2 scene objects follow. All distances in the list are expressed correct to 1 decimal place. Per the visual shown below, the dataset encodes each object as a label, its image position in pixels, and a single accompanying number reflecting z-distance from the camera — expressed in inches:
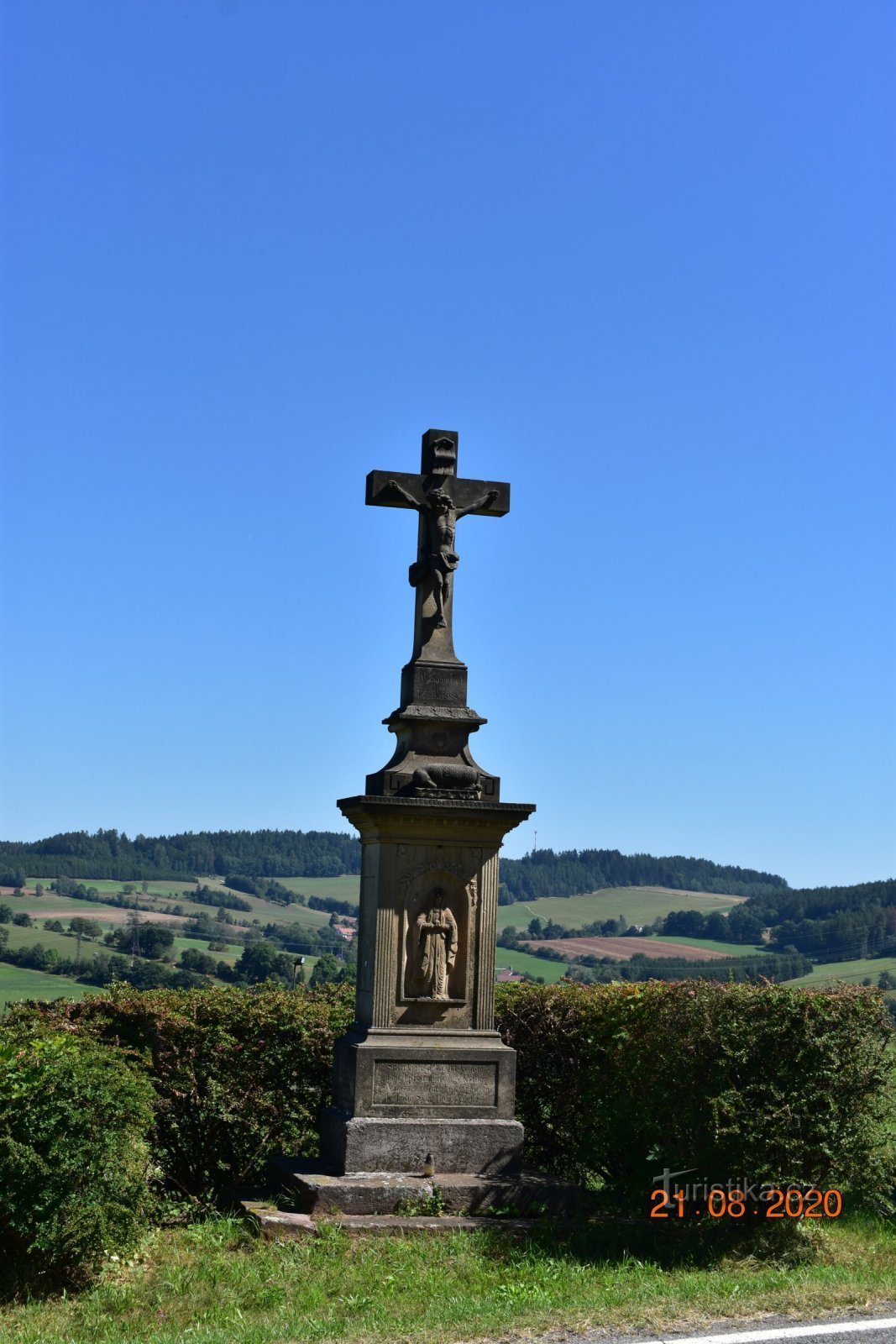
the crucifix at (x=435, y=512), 424.8
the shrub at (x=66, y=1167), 301.4
